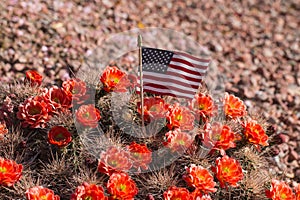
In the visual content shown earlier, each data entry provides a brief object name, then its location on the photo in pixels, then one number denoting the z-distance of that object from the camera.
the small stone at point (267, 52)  5.39
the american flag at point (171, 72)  2.95
